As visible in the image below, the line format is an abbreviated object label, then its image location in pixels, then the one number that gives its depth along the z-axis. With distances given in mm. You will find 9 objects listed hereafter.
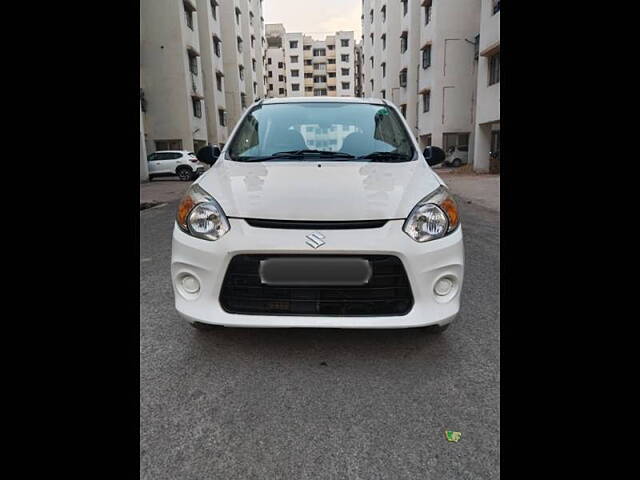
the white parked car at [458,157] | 22250
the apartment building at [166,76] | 19953
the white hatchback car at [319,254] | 1906
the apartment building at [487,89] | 15523
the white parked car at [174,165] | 16828
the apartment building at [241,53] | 32312
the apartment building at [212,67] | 25344
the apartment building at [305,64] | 62031
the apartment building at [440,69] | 20516
